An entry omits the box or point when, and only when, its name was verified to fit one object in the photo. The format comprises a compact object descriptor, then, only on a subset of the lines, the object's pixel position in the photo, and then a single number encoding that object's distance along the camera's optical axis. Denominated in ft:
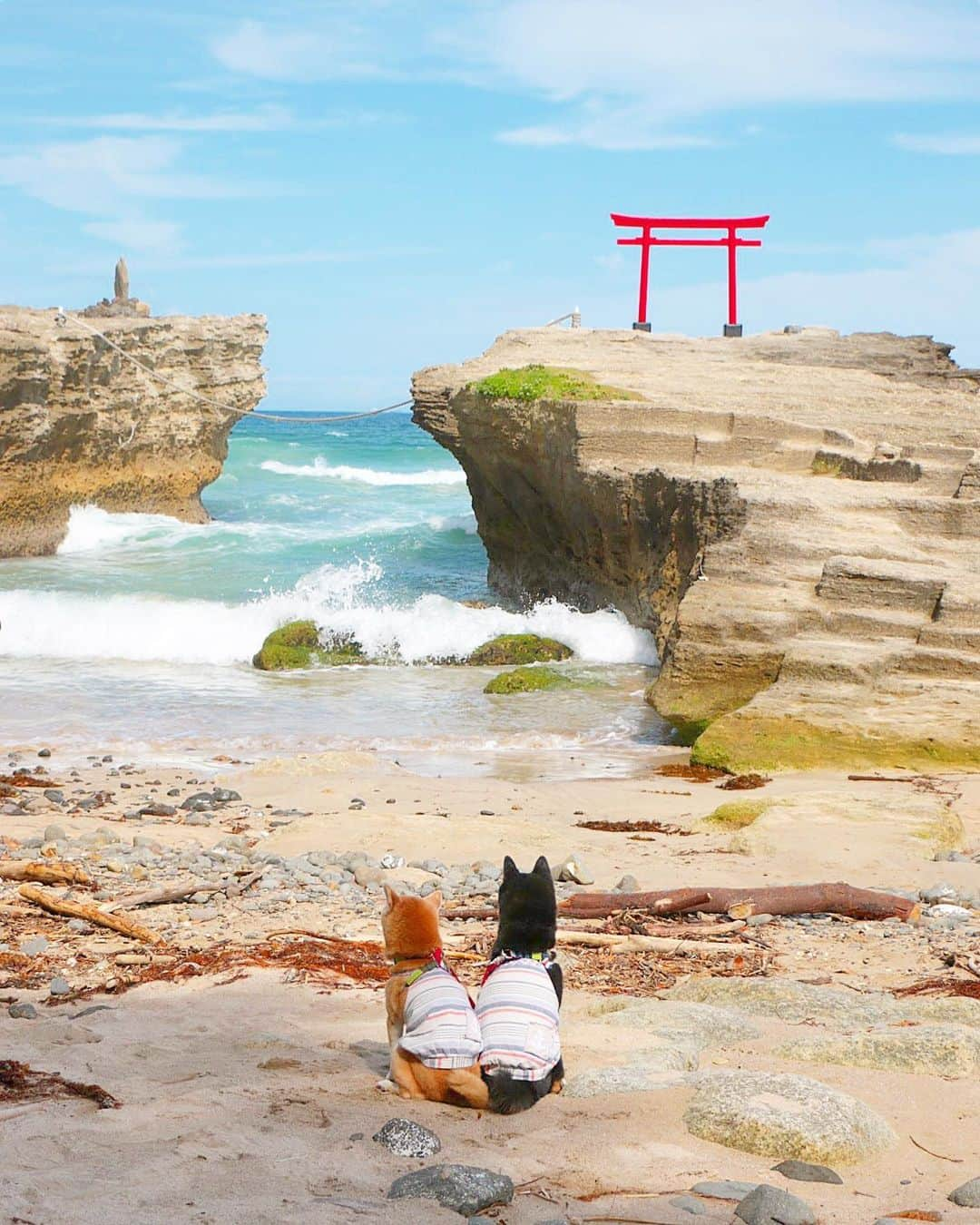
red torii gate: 73.46
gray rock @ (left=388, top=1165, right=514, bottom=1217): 9.75
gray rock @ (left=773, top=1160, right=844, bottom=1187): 10.63
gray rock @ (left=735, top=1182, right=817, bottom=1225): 9.64
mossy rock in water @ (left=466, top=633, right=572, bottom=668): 50.52
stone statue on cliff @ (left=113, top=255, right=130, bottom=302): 93.35
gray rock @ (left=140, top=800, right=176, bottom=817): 27.58
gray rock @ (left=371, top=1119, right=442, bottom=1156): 10.78
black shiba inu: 11.85
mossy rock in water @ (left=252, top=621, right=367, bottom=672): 50.29
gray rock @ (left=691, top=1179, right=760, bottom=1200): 10.13
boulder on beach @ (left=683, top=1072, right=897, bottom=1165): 11.05
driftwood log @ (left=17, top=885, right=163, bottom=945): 17.98
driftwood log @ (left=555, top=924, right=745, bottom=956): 17.88
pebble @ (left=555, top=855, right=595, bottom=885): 21.91
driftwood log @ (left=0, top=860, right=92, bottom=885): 20.31
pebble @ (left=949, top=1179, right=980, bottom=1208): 10.13
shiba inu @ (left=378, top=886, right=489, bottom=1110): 11.91
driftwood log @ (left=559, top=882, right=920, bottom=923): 19.44
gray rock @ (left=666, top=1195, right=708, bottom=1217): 9.84
